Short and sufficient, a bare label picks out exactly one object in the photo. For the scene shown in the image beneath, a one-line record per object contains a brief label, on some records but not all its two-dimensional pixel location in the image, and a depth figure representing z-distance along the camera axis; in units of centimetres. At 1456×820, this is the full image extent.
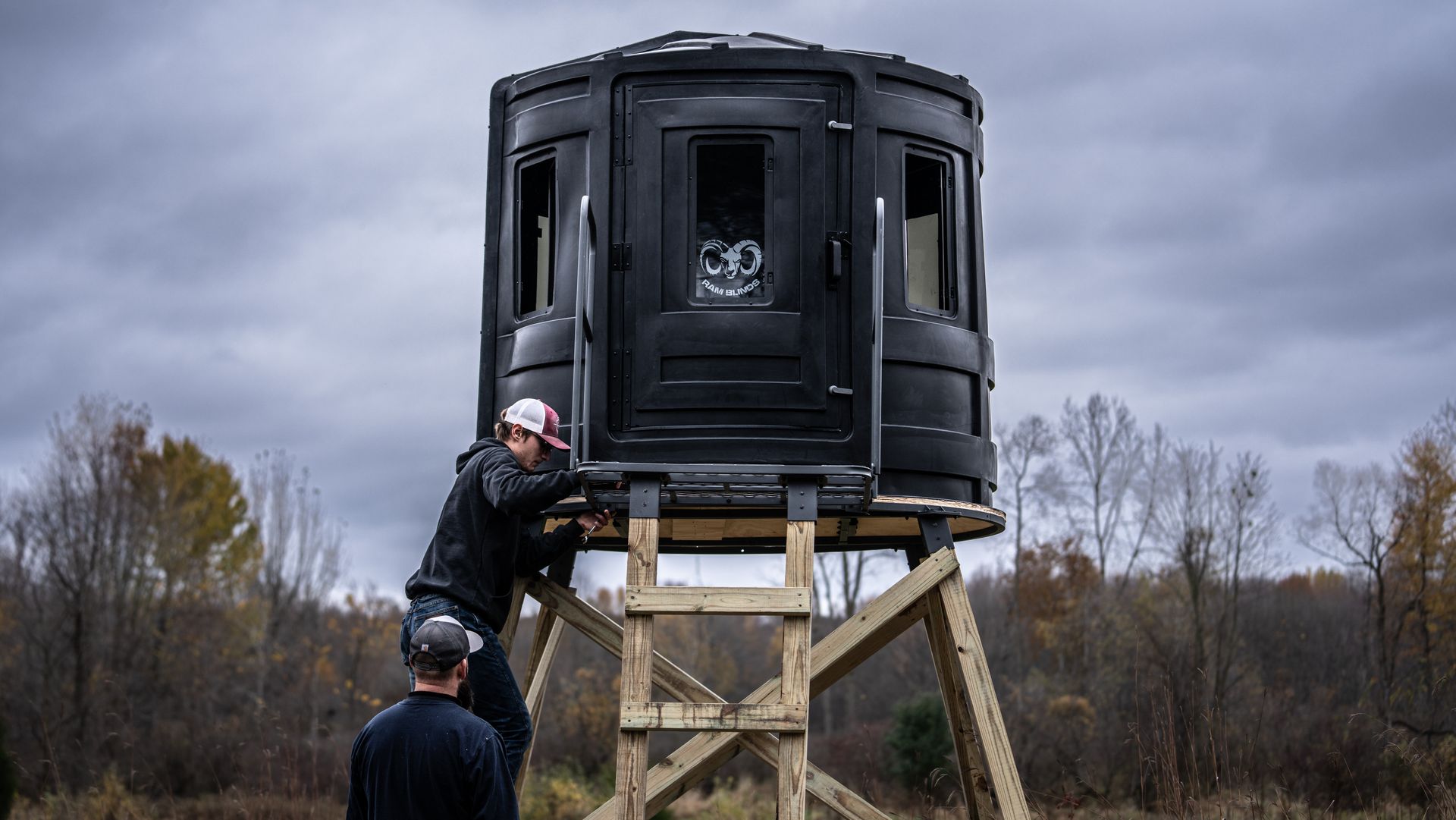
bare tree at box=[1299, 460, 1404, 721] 2656
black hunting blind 711
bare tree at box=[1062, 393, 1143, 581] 4691
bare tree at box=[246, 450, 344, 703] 4206
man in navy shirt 500
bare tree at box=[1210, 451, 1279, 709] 3142
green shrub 2402
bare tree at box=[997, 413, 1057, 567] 4347
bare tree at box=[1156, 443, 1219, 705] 3177
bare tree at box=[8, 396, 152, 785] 3058
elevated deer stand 639
